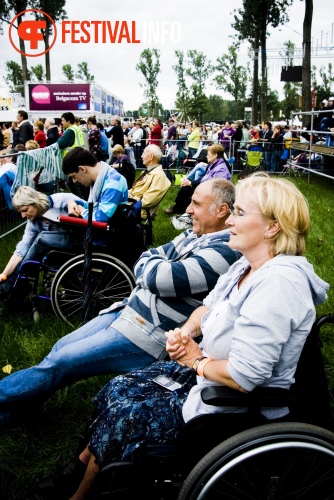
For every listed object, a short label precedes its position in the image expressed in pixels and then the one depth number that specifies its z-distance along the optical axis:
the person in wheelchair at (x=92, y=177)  4.18
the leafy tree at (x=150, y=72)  55.28
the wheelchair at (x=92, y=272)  4.00
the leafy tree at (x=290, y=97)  60.97
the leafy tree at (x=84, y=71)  66.88
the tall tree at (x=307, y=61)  18.11
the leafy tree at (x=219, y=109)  95.81
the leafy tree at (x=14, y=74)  65.50
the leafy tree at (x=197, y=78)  52.56
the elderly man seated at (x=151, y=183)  6.20
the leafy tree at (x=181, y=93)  52.94
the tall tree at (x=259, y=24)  24.64
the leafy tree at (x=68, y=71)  66.62
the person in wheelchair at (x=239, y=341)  1.60
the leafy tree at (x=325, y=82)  56.53
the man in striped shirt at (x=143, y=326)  2.41
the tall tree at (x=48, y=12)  32.22
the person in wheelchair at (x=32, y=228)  4.13
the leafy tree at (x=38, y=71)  66.38
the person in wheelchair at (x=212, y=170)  7.64
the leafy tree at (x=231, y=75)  50.38
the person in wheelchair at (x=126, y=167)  8.70
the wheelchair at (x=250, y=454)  1.59
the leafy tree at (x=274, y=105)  67.01
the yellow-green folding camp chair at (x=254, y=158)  15.78
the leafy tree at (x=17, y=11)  28.92
